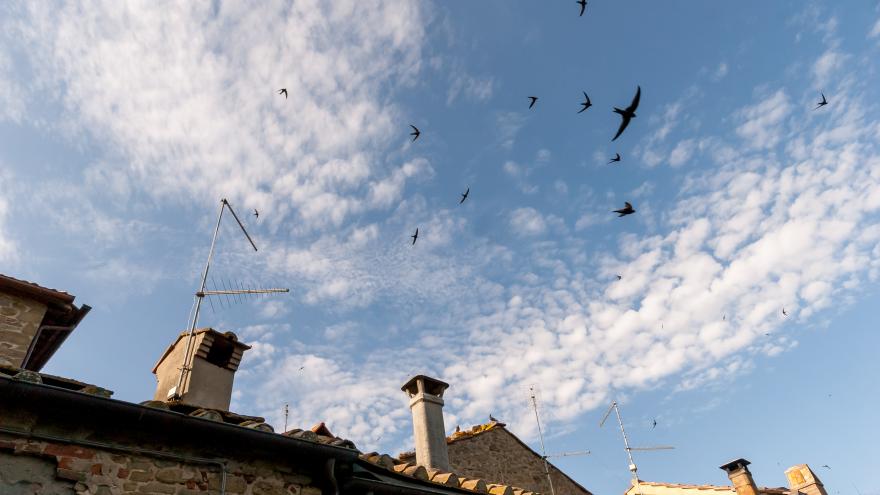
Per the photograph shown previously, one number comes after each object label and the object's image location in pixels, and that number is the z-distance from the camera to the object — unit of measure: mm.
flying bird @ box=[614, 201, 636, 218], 7855
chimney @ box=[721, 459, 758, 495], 14211
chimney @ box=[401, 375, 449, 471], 9070
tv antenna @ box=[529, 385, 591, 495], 13414
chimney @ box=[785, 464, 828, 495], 15789
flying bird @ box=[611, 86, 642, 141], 6352
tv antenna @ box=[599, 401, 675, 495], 15844
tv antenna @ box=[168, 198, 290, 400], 8133
